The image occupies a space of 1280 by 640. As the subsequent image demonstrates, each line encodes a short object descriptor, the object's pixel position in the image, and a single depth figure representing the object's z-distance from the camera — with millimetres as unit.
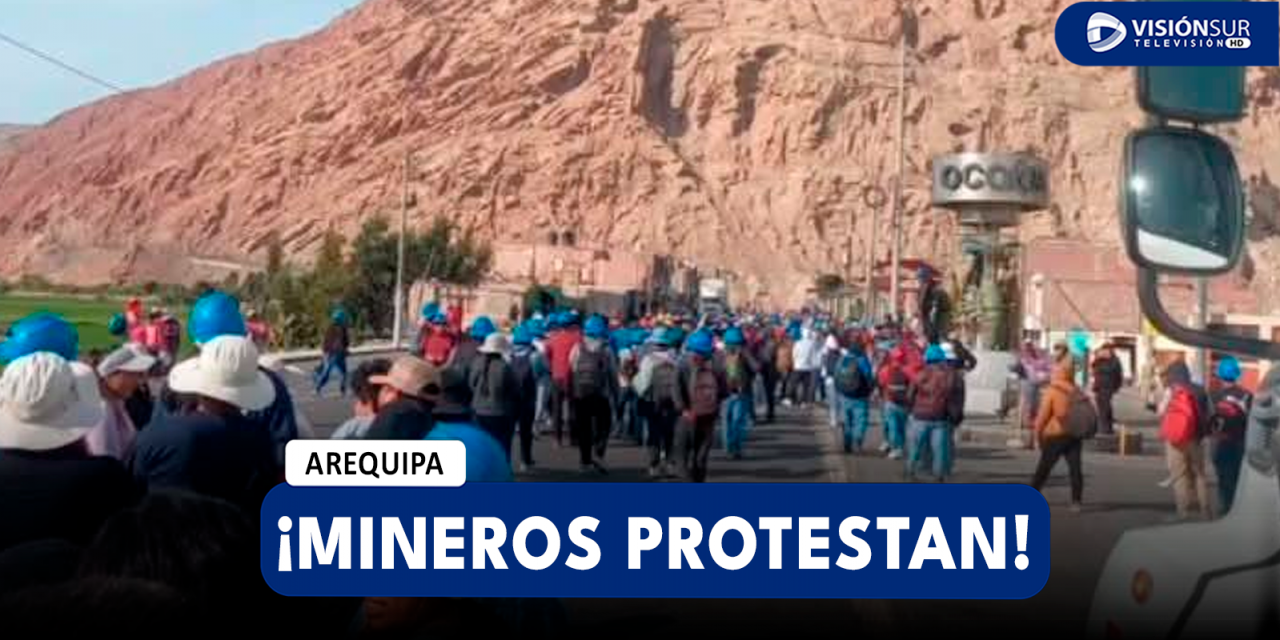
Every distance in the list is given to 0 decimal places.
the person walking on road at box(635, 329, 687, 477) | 14983
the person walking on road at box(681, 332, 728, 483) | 14070
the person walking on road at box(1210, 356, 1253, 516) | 10969
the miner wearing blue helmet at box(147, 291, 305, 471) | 5969
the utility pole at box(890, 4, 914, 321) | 36406
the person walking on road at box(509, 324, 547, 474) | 15187
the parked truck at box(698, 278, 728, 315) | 63288
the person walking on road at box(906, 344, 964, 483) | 15328
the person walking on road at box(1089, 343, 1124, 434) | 21109
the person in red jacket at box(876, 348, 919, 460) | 18016
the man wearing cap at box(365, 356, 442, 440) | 5930
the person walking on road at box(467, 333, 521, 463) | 13109
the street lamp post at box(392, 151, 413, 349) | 47700
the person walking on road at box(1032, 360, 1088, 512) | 13891
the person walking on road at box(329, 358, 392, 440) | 7023
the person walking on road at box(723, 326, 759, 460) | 18109
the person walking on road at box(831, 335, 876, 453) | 19266
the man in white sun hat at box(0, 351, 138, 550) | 4227
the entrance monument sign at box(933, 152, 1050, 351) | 28859
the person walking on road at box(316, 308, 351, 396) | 25234
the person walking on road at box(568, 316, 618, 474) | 15734
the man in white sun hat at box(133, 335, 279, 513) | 4973
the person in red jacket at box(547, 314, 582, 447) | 17066
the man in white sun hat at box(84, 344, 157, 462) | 6520
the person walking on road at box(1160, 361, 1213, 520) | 12852
